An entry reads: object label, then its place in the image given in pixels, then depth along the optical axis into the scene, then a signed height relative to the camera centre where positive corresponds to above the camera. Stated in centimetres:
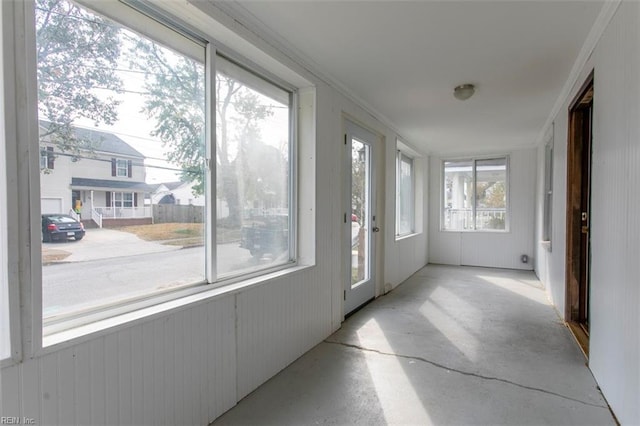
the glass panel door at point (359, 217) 357 -13
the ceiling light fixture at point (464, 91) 318 +112
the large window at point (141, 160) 137 +25
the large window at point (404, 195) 536 +20
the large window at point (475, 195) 643 +22
